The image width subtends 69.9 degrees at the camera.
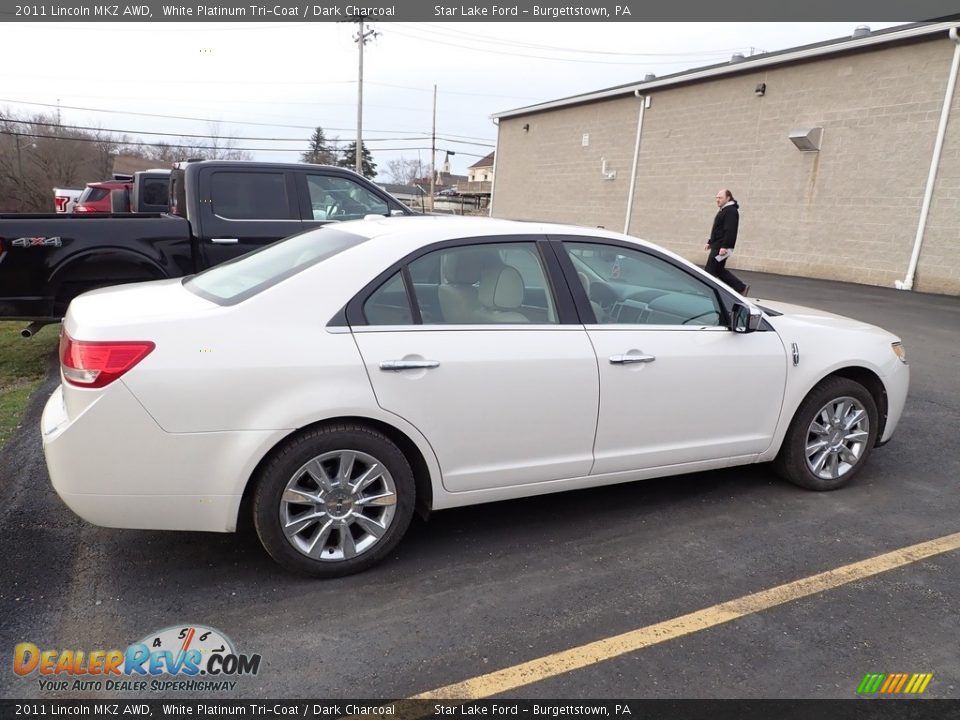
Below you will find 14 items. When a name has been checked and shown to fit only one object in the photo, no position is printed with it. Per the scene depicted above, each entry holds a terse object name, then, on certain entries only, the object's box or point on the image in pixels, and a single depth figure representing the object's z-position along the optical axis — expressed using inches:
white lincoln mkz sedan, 109.3
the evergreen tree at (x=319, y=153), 2802.9
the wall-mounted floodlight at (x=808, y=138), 652.6
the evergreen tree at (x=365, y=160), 2753.4
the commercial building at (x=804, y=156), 564.7
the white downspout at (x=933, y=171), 541.3
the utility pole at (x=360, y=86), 1337.4
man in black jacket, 439.5
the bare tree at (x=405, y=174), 3088.1
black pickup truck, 216.5
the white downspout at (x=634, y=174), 879.7
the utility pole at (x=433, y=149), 1932.3
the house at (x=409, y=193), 1868.8
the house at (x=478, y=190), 2018.9
